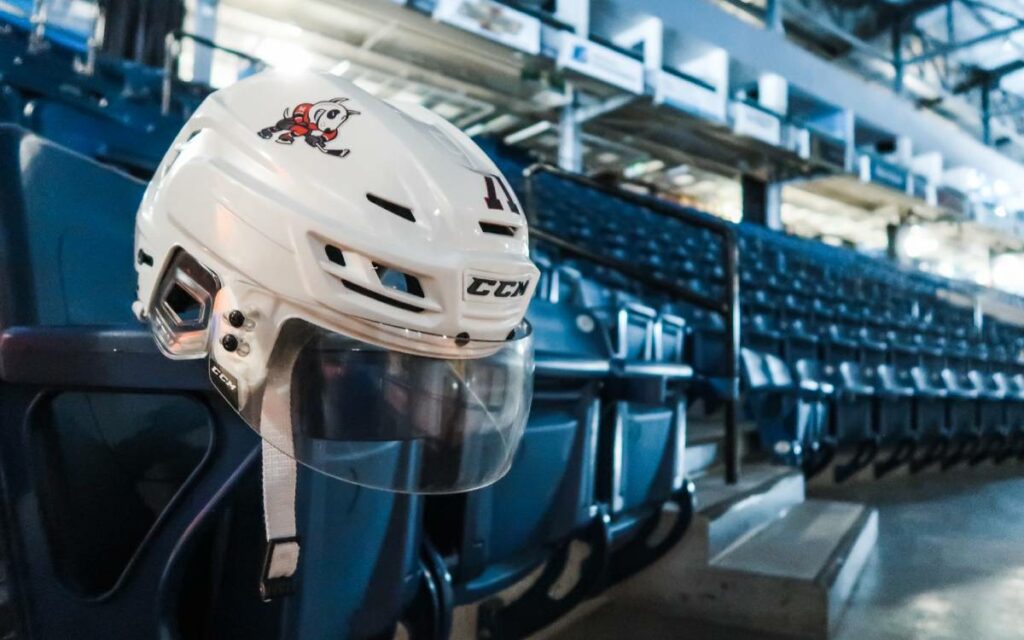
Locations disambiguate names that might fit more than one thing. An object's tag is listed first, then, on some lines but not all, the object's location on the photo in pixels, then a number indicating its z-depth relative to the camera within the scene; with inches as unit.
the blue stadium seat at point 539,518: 39.4
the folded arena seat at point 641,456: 50.1
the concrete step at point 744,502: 69.2
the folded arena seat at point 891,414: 145.8
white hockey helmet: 23.4
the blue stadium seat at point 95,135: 82.0
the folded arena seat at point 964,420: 169.6
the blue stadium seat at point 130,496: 25.7
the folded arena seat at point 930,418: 158.2
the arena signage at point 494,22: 283.6
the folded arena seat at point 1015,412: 191.7
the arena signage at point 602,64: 325.1
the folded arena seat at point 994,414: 179.9
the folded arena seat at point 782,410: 112.8
